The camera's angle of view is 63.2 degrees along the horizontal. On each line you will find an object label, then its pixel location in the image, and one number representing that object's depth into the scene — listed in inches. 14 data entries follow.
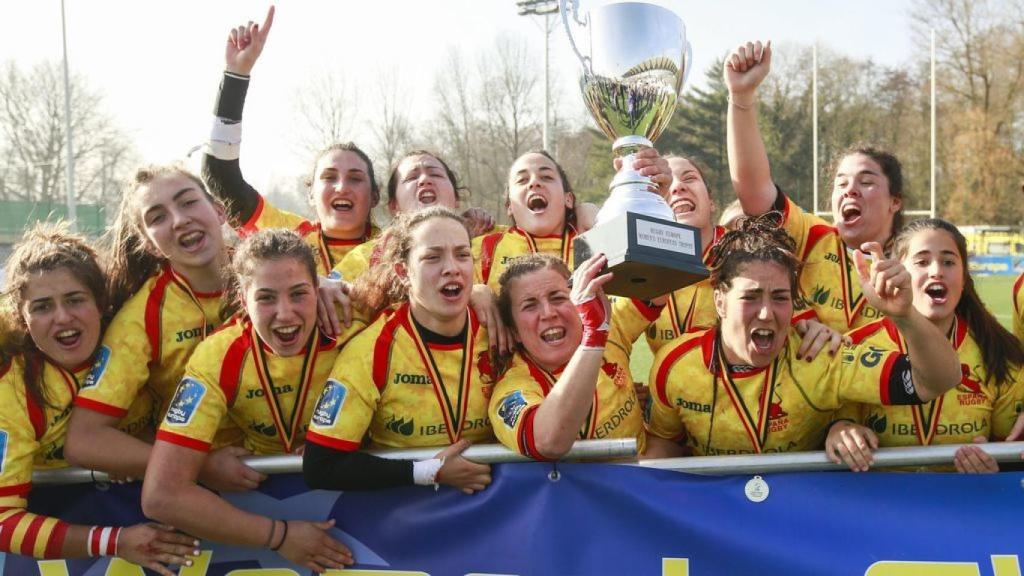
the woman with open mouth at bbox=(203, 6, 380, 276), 146.2
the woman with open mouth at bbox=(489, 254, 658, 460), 96.6
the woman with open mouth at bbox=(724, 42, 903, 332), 122.5
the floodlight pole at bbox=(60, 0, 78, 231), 1013.2
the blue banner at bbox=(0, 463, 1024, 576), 97.5
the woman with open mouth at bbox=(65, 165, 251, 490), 110.1
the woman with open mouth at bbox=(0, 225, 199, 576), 105.9
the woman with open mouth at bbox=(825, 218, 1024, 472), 113.4
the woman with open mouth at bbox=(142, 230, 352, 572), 104.3
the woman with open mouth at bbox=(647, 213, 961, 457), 108.4
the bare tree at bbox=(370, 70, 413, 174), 1331.2
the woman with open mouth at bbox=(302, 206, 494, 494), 103.7
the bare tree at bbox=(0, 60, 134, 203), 1347.2
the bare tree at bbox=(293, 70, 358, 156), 1330.7
